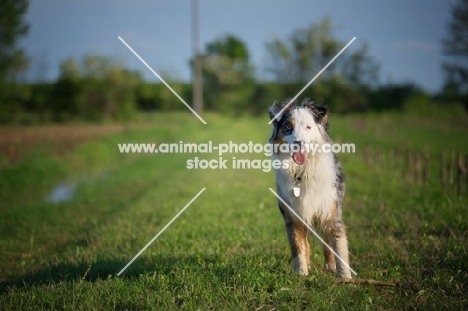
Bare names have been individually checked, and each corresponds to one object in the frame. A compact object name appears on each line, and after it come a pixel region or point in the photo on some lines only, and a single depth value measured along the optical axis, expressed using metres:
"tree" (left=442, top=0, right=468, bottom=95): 36.31
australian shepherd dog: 4.77
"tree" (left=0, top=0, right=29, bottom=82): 25.44
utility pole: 35.03
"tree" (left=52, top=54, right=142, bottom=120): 39.38
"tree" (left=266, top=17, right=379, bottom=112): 51.56
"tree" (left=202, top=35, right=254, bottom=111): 59.28
